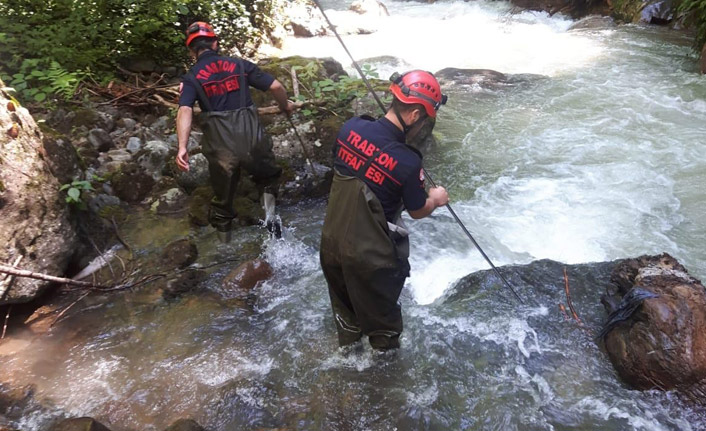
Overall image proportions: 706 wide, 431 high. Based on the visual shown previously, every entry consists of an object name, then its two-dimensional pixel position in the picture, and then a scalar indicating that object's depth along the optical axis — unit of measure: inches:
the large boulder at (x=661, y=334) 124.4
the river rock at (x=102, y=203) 198.2
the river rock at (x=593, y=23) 562.6
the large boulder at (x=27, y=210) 145.1
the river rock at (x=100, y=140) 229.3
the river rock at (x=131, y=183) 213.6
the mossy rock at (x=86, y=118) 237.5
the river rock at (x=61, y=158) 175.9
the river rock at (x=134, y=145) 234.8
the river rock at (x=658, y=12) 507.5
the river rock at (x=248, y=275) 172.4
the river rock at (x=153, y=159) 223.0
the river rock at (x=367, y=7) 713.0
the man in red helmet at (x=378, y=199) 107.2
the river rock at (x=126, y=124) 248.2
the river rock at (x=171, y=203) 212.5
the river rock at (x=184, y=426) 112.4
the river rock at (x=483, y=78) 406.1
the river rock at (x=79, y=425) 105.2
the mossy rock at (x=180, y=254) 180.7
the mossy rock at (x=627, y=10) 538.6
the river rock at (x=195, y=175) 218.7
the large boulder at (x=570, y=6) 607.2
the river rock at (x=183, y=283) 167.2
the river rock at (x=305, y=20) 540.4
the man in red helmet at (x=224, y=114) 161.2
